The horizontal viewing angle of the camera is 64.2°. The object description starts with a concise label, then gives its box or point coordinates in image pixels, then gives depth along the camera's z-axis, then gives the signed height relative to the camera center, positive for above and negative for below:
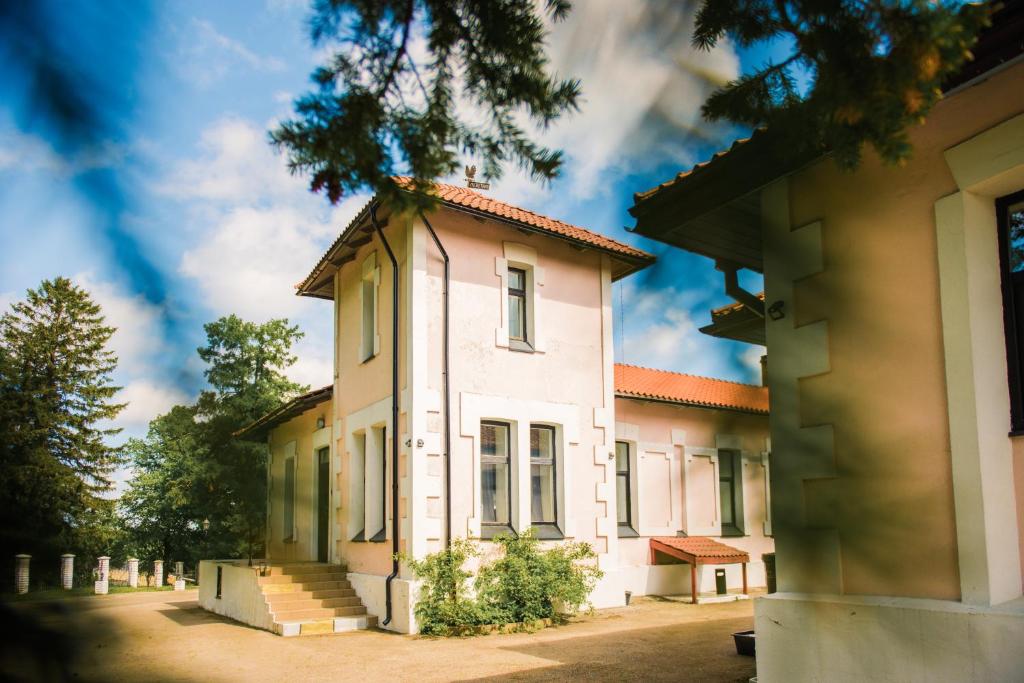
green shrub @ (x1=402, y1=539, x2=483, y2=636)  9.48 -1.34
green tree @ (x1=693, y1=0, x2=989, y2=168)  0.79 +0.42
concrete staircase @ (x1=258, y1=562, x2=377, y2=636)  9.88 -1.51
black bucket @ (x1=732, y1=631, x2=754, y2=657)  6.86 -1.37
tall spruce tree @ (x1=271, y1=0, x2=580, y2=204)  0.87 +0.44
